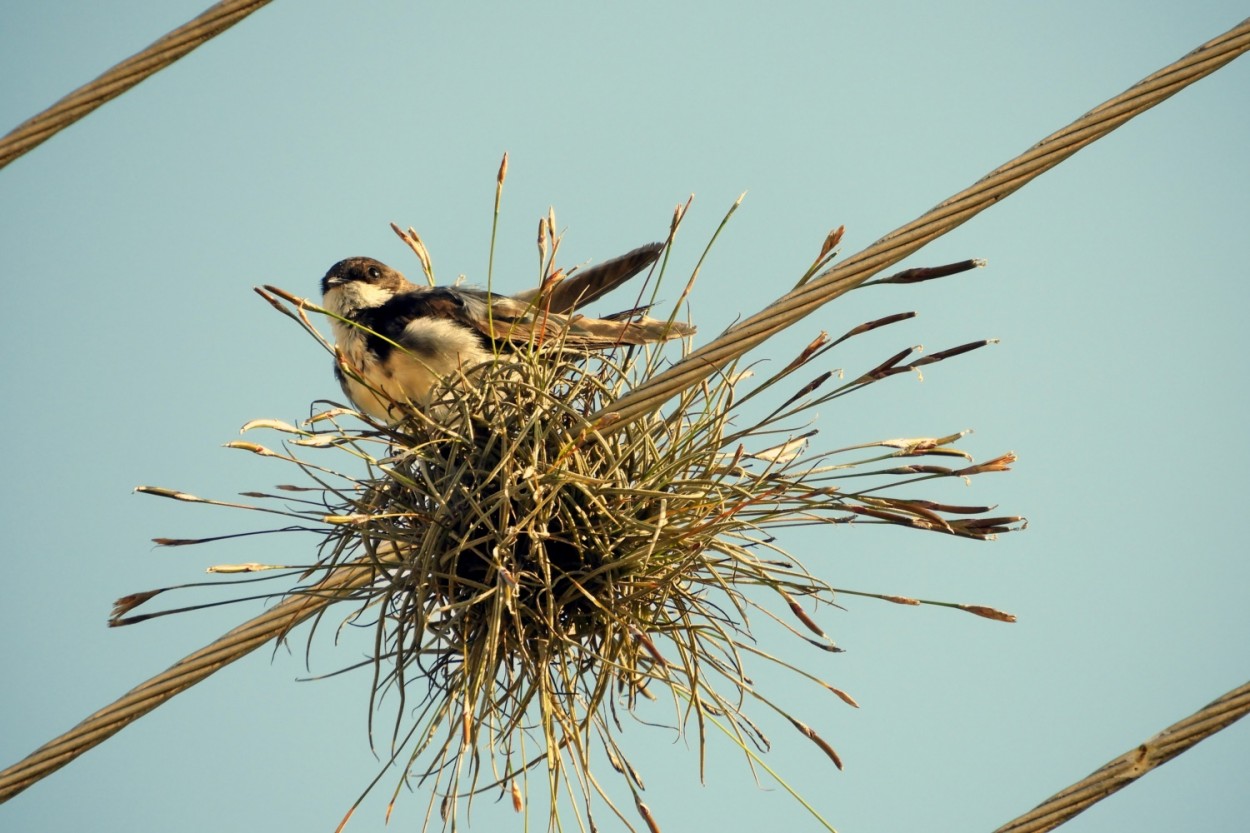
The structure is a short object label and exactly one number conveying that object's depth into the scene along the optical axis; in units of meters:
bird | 7.94
